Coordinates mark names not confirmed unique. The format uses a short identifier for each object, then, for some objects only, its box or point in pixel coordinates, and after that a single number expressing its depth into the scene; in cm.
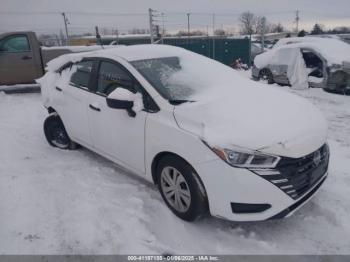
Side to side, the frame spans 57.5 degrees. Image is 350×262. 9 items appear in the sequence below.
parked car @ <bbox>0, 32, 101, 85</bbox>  971
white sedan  270
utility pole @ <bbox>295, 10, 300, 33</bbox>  4305
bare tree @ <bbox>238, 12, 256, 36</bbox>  5381
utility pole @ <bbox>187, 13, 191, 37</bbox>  2339
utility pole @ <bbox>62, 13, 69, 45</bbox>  1993
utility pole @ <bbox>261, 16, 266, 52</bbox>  1848
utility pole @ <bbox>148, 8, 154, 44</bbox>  1470
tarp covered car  921
